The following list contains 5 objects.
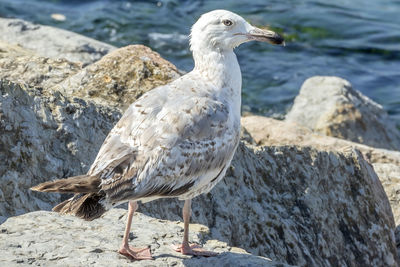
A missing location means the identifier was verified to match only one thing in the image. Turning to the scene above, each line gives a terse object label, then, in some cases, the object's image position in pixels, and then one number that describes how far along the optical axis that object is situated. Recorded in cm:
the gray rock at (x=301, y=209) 1405
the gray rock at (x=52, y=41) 2378
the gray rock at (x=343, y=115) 2531
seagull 1067
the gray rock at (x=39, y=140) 1247
